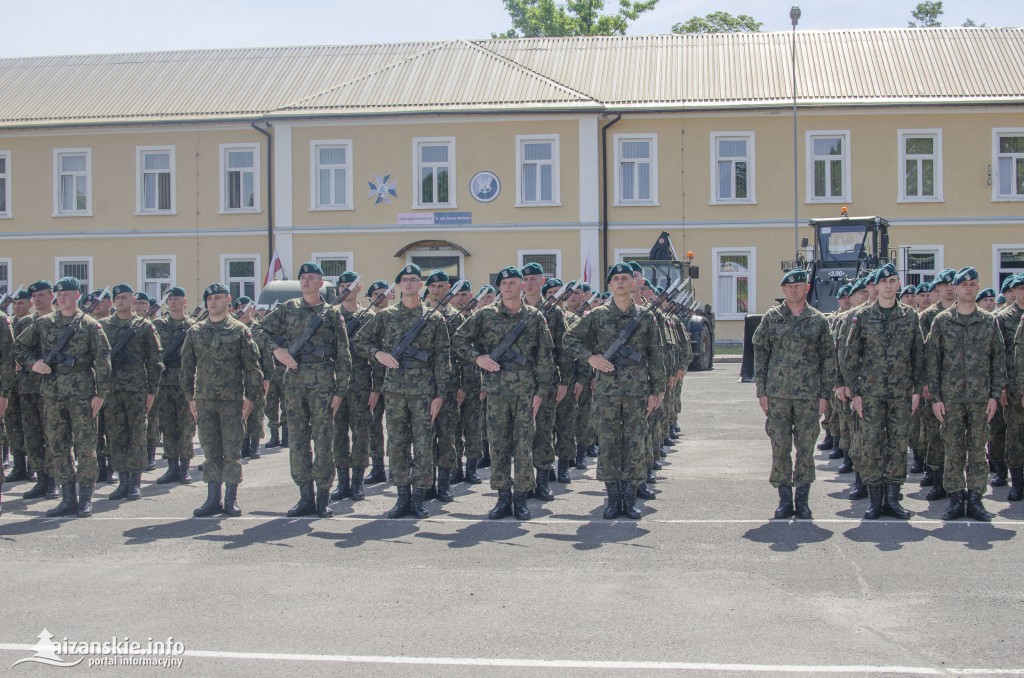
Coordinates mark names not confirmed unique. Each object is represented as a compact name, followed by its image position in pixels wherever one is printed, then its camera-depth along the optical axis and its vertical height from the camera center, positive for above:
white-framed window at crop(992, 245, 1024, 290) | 30.77 +1.62
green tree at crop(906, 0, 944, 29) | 55.78 +15.86
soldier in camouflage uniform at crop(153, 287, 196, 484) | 11.25 -1.04
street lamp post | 29.12 +3.38
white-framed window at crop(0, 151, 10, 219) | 33.38 +4.36
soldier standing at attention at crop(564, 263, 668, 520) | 8.85 -0.59
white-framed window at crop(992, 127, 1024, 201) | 30.84 +4.36
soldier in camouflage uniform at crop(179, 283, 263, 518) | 9.16 -0.59
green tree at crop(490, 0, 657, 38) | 46.59 +13.28
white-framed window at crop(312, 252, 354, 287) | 31.72 +1.77
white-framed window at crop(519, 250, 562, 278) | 31.25 +1.77
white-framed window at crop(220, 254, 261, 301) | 32.38 +1.43
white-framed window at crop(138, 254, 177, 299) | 32.78 +1.51
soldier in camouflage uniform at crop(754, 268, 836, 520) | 8.70 -0.57
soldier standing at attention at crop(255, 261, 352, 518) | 9.03 -0.50
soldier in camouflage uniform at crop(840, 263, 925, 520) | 8.70 -0.57
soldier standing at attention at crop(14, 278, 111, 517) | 9.34 -0.66
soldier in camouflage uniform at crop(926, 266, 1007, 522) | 8.67 -0.59
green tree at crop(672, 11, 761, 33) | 50.72 +14.11
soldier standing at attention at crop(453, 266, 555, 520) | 8.88 -0.51
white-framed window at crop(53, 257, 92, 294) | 33.03 +1.67
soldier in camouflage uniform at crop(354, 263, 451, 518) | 8.98 -0.56
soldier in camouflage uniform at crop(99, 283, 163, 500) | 10.30 -0.75
